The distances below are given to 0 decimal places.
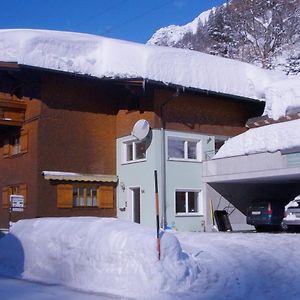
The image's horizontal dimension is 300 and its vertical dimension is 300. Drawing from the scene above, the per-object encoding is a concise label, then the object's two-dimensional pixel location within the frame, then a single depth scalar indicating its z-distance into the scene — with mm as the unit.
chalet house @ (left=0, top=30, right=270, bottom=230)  23906
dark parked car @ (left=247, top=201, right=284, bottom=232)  23484
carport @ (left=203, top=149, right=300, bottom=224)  22236
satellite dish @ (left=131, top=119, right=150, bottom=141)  23906
